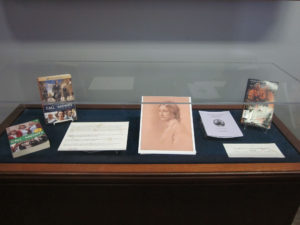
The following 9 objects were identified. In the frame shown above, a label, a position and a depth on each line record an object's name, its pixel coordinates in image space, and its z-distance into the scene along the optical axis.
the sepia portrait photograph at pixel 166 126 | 0.84
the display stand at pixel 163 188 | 0.75
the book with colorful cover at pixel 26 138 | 0.81
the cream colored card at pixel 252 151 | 0.84
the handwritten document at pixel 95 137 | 0.82
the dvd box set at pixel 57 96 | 0.93
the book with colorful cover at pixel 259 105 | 0.90
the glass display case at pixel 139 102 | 0.79
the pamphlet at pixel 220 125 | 0.92
